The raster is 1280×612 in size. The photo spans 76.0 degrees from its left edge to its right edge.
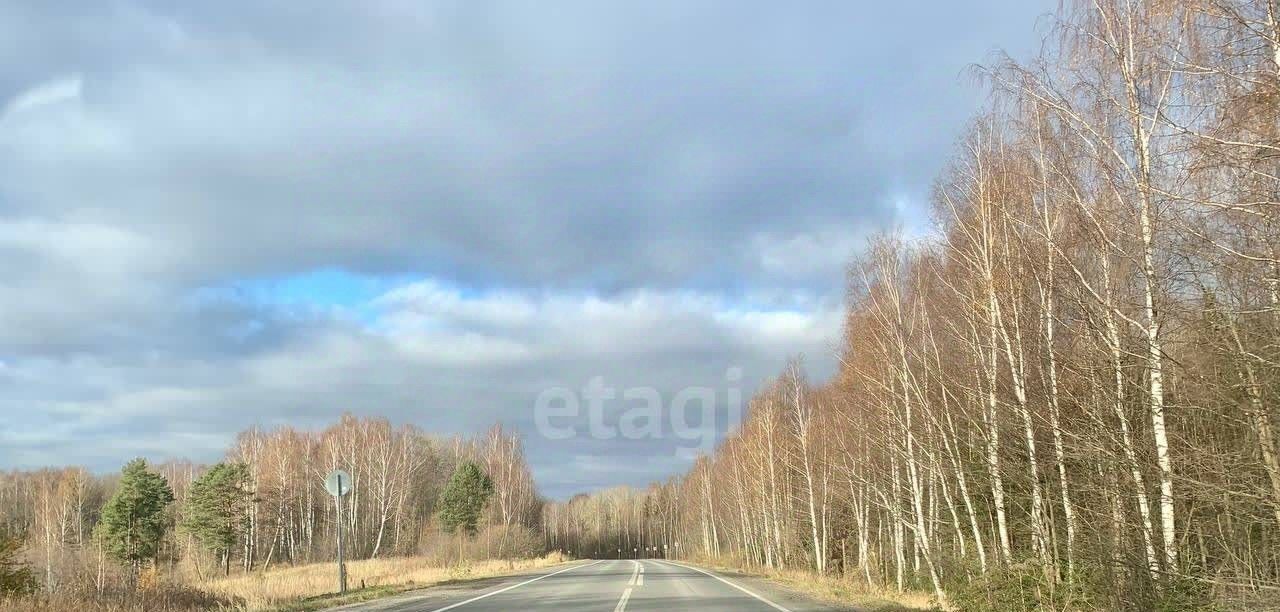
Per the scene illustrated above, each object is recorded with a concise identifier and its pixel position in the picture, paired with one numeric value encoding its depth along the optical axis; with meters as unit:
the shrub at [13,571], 17.97
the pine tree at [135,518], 58.84
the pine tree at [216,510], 64.06
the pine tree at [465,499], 76.88
